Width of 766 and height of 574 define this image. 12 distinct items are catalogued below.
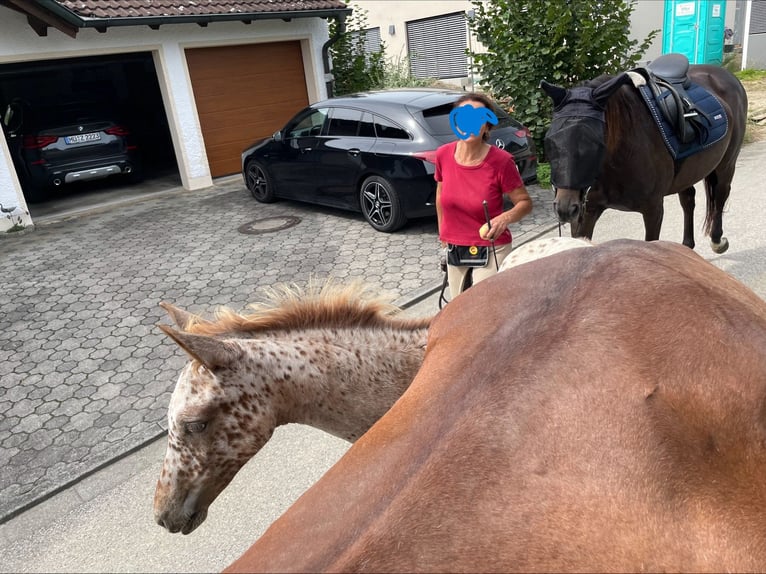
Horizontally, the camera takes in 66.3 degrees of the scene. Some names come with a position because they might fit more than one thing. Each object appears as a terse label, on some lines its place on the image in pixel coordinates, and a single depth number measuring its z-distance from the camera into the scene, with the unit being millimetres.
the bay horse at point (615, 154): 4082
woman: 3172
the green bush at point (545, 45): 9156
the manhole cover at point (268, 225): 9219
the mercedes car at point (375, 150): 7898
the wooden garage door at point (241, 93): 12547
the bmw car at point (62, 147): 11711
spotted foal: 1885
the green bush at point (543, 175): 9938
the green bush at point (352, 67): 14102
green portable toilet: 16000
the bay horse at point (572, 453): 890
